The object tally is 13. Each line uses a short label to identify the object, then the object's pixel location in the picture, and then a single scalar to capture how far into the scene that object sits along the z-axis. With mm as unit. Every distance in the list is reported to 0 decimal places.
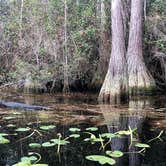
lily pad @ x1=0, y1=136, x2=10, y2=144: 5746
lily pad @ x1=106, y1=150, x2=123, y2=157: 4916
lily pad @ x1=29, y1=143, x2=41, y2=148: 5475
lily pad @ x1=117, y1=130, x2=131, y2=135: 6165
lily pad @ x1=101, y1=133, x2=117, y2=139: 5909
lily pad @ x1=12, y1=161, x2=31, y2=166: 4193
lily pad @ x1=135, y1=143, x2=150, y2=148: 5320
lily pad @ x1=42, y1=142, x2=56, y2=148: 5418
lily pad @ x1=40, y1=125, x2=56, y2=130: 6640
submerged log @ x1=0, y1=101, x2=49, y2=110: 9616
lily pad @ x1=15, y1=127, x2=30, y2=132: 6496
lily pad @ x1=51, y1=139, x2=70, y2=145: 5559
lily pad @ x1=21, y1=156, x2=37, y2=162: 4574
